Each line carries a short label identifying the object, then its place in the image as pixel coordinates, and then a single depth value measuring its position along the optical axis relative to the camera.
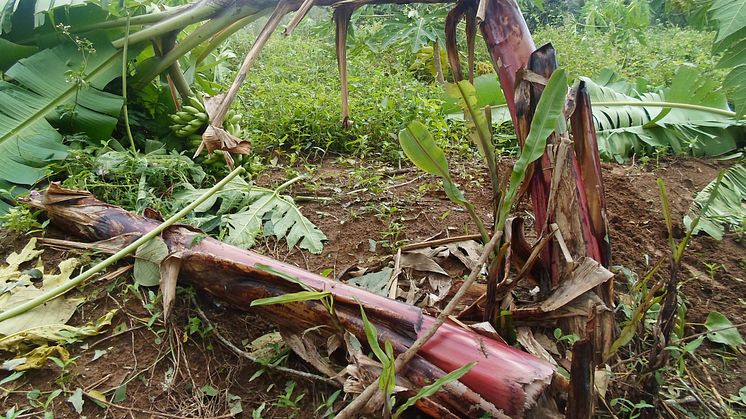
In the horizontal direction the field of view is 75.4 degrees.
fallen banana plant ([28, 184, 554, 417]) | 0.95
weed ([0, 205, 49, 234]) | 1.56
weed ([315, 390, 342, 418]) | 1.06
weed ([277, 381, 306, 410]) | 1.10
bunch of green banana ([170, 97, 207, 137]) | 2.16
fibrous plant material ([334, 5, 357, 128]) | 1.67
